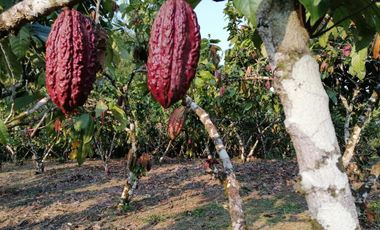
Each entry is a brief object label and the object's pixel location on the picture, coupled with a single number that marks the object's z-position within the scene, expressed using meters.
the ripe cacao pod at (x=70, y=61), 0.84
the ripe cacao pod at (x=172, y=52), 0.80
